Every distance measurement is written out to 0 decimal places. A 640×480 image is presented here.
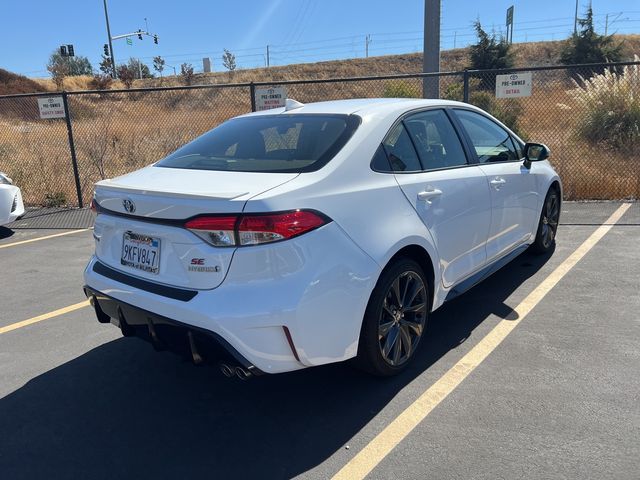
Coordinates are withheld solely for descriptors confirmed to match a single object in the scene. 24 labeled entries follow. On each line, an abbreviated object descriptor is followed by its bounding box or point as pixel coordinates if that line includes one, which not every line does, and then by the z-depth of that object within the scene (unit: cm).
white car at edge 723
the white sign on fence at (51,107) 930
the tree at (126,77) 4650
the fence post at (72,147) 919
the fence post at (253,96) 873
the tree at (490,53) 3275
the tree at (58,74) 4347
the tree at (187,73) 5056
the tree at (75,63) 6688
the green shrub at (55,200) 984
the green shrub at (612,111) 1157
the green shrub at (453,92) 1406
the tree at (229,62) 5319
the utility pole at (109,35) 4525
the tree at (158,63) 6125
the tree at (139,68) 6194
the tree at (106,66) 5212
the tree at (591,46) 3136
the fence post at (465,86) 819
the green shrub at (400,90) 1536
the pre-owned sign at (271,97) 886
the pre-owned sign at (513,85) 789
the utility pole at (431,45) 880
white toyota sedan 249
